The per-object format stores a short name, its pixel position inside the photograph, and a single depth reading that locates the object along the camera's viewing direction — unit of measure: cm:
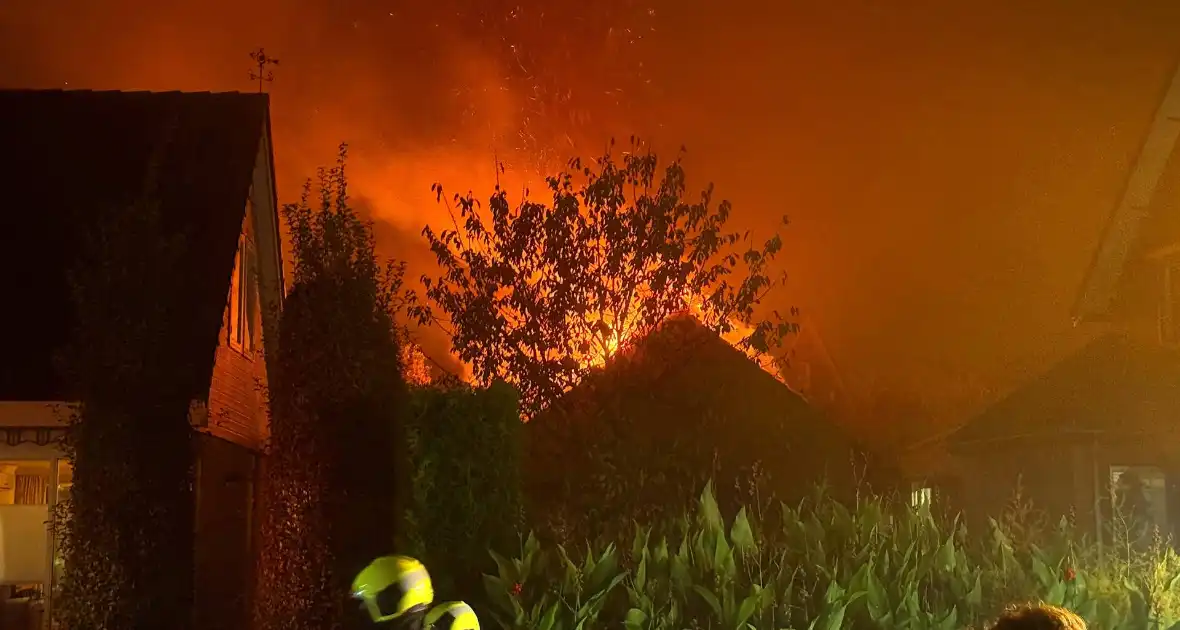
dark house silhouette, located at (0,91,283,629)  940
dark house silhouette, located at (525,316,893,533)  1241
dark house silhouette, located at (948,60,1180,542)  1260
